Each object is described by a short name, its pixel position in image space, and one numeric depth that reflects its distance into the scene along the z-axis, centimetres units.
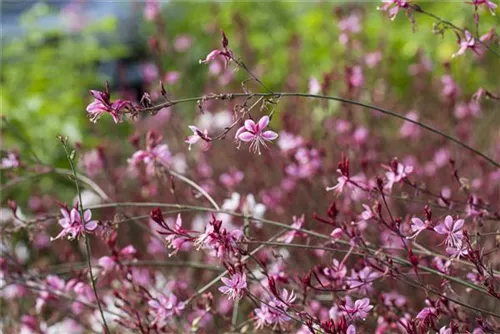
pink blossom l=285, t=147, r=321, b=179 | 329
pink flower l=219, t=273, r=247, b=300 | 200
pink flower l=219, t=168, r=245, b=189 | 358
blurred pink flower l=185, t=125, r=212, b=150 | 204
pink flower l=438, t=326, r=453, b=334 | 192
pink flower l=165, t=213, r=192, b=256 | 208
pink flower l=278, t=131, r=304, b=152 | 344
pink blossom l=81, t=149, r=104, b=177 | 392
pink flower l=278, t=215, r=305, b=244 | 238
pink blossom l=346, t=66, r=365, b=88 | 354
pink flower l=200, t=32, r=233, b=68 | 210
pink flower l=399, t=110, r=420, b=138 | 430
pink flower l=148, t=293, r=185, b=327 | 233
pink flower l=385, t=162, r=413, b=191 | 233
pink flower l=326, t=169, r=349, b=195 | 229
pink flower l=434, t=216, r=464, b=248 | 202
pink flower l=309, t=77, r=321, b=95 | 378
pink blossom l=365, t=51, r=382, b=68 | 476
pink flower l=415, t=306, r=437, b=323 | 201
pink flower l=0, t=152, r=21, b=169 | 295
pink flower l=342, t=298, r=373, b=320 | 201
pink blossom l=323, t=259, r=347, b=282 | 227
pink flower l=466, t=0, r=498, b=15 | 227
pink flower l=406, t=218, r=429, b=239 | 209
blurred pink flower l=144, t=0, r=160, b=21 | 494
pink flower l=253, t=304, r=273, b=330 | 213
